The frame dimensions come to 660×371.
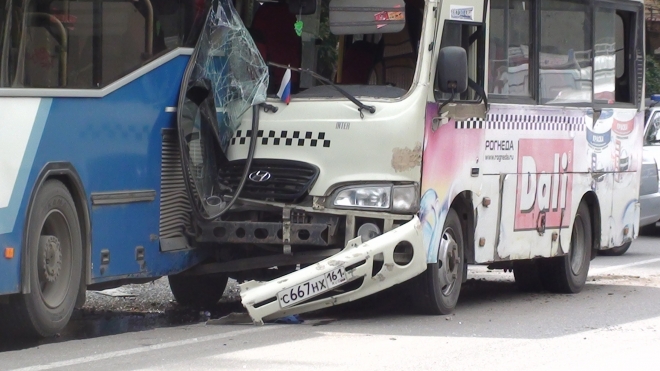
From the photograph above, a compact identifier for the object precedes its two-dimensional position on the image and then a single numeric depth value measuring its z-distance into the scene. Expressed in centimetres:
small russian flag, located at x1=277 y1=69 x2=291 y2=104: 1494
